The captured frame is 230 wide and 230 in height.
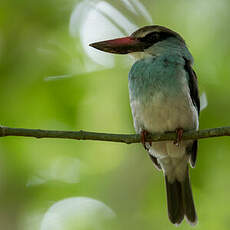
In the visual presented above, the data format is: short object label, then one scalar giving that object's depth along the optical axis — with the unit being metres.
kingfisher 6.47
